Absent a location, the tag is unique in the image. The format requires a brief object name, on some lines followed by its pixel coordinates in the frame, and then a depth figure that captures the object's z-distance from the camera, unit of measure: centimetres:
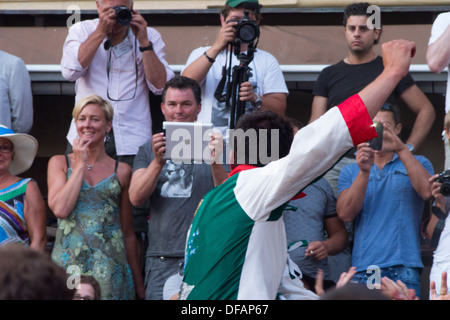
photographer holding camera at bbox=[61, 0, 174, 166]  1048
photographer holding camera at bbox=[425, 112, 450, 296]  905
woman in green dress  923
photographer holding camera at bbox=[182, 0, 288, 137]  1002
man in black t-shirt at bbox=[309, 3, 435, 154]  1064
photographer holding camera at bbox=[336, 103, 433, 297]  941
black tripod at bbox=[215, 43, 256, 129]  975
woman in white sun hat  949
